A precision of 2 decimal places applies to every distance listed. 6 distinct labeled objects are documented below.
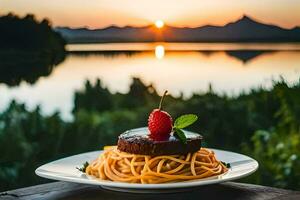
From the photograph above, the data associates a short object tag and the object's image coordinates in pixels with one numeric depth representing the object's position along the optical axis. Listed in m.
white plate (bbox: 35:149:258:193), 0.73
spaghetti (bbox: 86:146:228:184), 0.77
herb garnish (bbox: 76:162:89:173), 0.81
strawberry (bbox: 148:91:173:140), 0.78
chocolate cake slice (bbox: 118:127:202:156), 0.78
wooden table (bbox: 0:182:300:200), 0.77
